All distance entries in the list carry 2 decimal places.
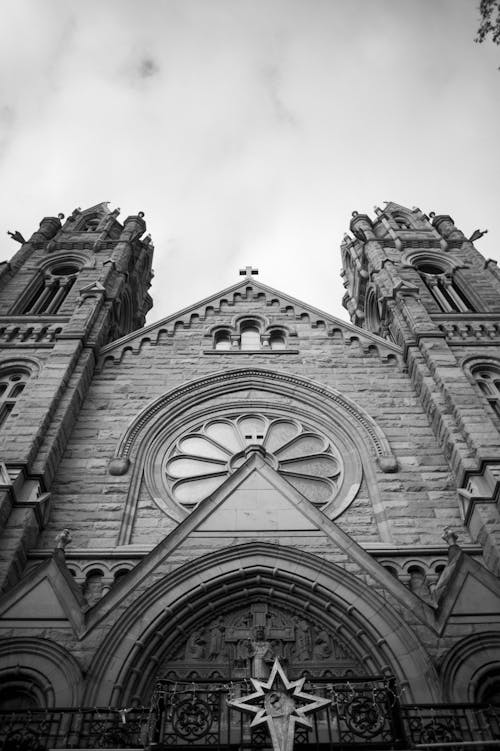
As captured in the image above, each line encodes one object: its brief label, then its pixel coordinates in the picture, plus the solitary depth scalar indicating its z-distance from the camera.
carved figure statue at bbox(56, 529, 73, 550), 8.44
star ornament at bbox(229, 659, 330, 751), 5.48
